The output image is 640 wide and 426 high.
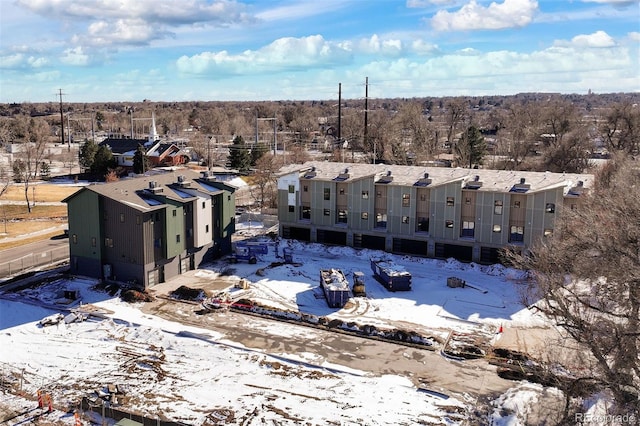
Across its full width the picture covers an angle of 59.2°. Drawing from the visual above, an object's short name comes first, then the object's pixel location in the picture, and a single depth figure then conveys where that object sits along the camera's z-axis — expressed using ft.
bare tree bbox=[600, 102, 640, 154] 273.95
